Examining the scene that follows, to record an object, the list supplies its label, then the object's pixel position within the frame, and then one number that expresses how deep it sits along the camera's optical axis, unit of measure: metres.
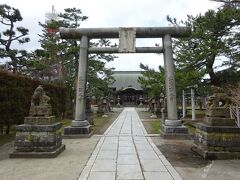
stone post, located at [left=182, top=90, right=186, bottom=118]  14.05
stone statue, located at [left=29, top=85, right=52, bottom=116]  4.73
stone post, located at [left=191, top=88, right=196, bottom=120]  12.48
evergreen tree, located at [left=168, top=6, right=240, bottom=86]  10.27
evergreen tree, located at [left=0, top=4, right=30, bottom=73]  13.41
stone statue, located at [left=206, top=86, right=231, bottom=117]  4.65
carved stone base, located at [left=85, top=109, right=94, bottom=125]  9.96
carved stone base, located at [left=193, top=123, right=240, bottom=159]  4.43
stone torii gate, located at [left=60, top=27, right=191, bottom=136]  7.17
